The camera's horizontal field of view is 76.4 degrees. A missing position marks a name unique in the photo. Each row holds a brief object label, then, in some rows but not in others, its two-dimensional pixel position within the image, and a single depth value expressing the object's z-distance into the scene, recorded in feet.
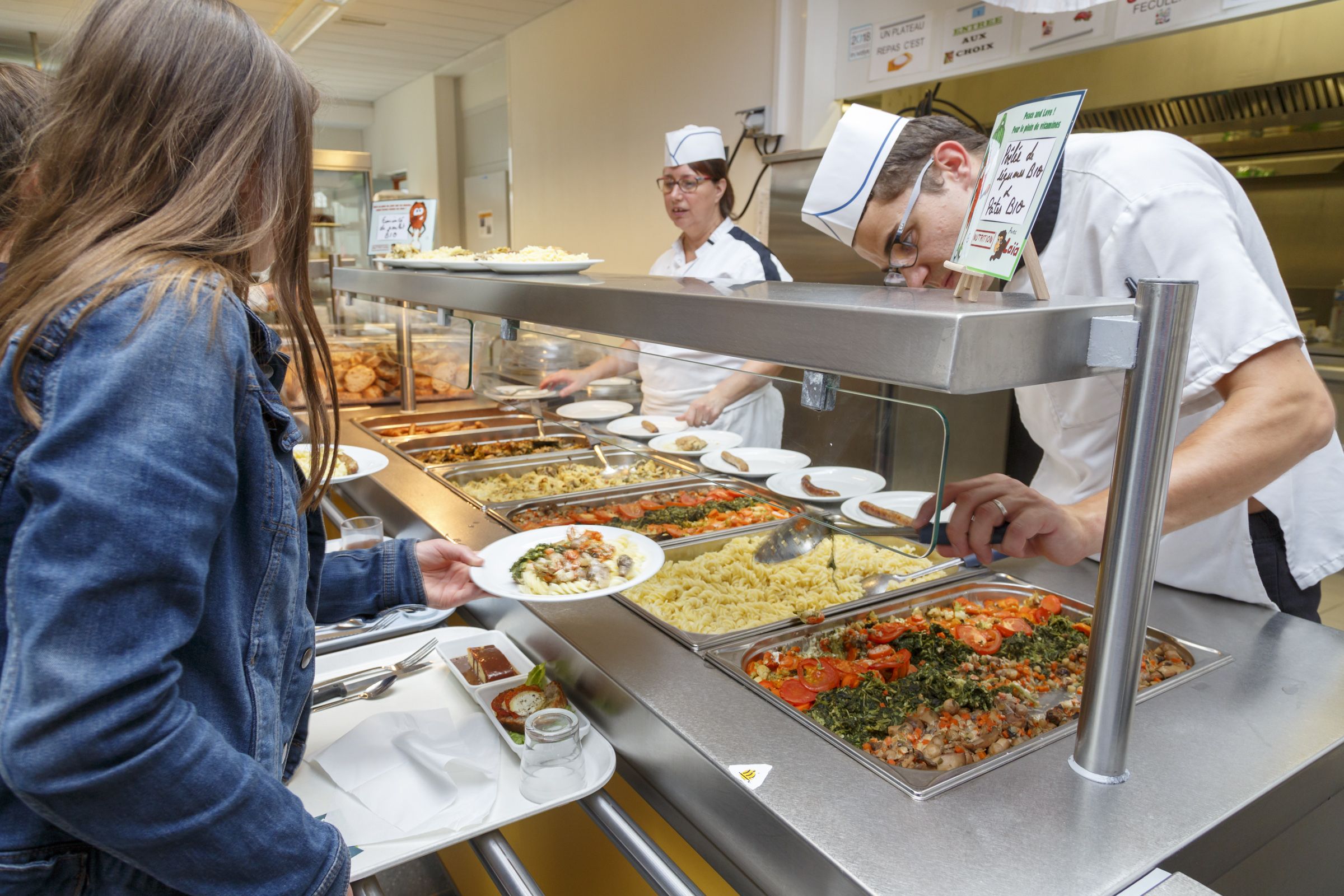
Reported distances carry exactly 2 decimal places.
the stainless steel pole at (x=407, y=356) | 11.46
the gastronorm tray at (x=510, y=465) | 8.05
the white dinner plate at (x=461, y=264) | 6.34
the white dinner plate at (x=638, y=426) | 6.28
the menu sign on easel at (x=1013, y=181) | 2.94
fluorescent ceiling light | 19.77
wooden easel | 3.10
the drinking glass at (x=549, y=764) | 4.02
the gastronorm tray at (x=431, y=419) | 10.10
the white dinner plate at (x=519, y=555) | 4.58
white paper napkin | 3.91
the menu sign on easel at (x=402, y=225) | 9.57
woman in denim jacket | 2.24
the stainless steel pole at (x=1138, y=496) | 2.85
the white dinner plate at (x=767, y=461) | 4.60
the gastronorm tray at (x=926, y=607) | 3.58
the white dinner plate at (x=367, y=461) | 8.37
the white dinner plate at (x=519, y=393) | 8.72
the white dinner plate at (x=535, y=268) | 5.90
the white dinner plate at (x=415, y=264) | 6.86
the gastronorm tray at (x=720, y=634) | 4.85
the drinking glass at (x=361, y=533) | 6.39
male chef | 4.14
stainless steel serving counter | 3.10
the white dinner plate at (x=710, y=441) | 5.52
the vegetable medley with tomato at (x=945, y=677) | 4.05
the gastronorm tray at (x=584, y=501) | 6.95
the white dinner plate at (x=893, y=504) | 3.80
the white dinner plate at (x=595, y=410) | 7.04
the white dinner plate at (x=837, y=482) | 4.14
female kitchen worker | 5.06
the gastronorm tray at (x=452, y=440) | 9.68
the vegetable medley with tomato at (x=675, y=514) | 6.73
